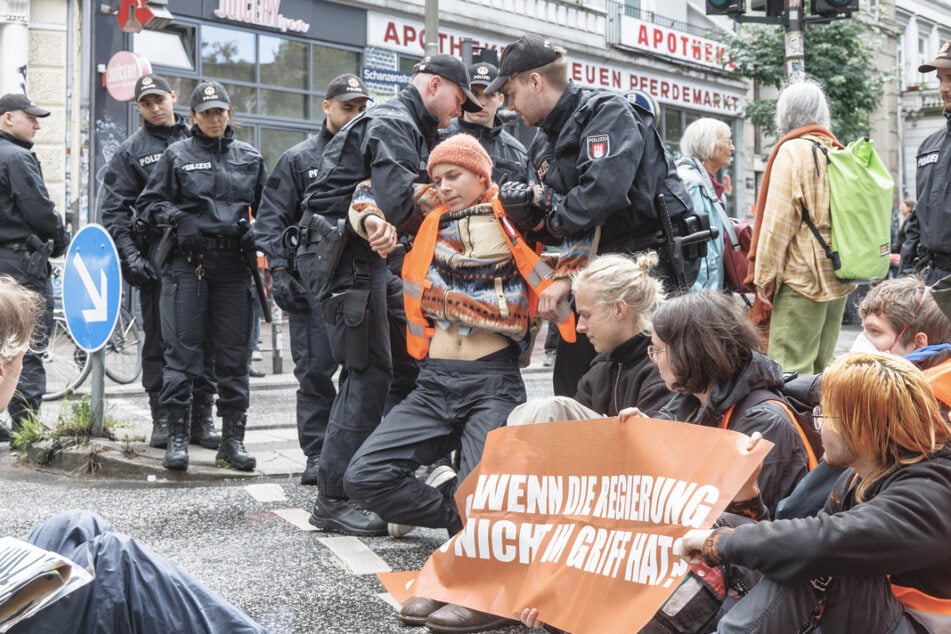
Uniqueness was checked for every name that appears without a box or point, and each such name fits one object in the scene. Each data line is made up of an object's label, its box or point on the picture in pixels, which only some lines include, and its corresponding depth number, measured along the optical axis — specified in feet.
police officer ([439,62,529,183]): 21.38
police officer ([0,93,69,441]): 24.16
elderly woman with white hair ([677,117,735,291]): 19.93
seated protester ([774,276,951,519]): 12.01
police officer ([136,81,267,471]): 21.81
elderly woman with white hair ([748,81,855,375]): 18.33
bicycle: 33.42
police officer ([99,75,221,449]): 23.57
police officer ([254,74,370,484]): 20.81
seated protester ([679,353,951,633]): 8.39
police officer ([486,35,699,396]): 14.82
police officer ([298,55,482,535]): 16.70
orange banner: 9.86
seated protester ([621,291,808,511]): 10.51
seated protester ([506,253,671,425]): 13.15
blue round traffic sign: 21.70
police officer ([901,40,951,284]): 19.11
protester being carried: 14.46
